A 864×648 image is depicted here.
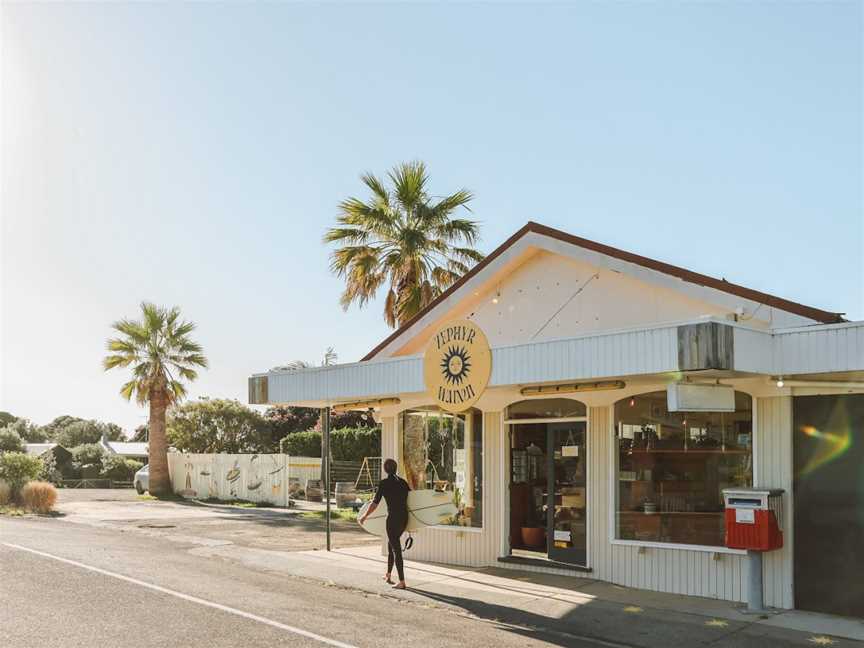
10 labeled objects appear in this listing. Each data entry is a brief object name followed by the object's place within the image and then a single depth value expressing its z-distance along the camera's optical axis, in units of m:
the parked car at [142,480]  35.94
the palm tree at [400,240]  22.41
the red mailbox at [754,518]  10.41
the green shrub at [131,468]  48.81
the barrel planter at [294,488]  32.53
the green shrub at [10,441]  52.84
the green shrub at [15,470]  25.86
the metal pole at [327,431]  16.34
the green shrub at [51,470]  42.51
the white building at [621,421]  10.39
